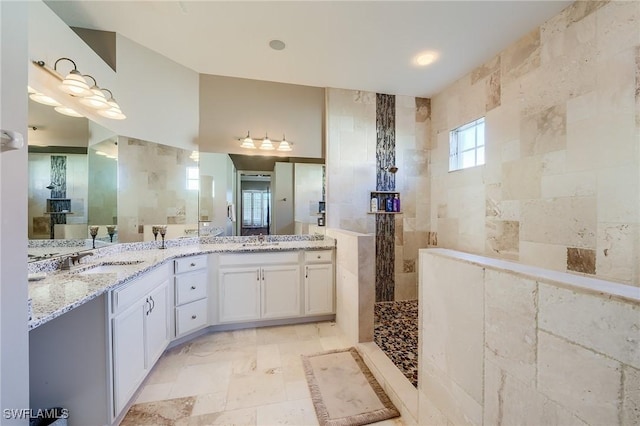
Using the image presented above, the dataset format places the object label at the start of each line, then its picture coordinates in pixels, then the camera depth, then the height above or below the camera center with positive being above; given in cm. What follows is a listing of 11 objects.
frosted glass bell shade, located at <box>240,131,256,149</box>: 309 +90
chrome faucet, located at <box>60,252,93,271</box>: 171 -34
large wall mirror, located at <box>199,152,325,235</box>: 300 +25
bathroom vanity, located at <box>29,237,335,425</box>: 134 -74
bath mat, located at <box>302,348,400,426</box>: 154 -129
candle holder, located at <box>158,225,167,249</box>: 258 -19
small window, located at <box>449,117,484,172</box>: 293 +88
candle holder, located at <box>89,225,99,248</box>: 201 -16
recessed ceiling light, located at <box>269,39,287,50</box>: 237 +169
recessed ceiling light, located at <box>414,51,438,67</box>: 259 +171
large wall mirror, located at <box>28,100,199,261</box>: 164 +24
